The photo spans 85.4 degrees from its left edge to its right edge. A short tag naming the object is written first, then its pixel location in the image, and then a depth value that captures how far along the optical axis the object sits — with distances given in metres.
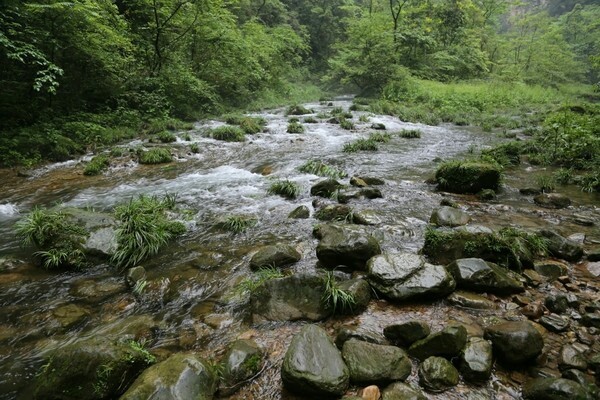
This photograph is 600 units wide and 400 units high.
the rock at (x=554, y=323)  3.34
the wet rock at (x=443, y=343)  2.97
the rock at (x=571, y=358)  2.82
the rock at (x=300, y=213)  6.64
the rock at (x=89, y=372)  2.70
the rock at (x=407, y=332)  3.18
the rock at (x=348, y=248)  4.70
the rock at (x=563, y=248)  4.68
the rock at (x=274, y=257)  4.90
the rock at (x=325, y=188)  7.86
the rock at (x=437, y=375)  2.78
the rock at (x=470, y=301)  3.79
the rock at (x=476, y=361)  2.82
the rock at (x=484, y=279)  3.97
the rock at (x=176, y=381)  2.55
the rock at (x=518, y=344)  2.90
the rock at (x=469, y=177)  7.62
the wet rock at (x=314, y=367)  2.69
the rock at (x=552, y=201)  6.82
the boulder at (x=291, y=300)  3.84
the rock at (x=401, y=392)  2.64
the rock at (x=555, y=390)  2.39
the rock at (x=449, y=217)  5.89
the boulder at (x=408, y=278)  3.88
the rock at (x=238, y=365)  2.94
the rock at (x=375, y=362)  2.81
